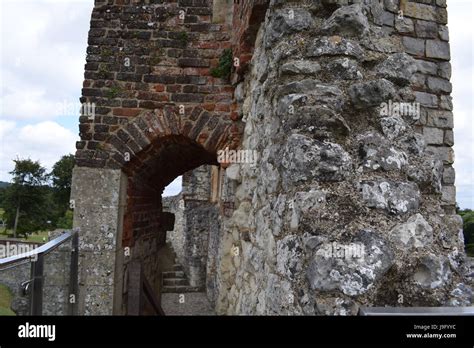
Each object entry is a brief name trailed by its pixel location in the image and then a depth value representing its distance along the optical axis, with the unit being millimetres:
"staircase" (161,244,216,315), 9898
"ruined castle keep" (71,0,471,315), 1747
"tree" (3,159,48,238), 22047
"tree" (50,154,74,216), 23953
